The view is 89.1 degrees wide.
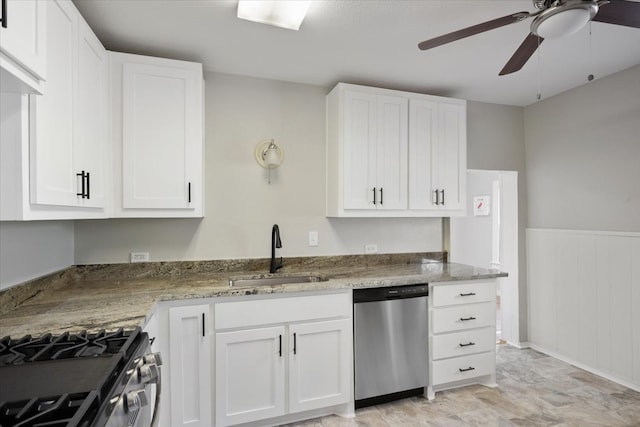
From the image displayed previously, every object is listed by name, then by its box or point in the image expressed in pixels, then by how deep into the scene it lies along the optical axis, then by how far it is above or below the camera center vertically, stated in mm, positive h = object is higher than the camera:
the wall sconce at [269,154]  2539 +506
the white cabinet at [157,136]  2061 +533
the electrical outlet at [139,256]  2388 -288
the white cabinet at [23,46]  847 +476
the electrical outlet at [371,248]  2959 -289
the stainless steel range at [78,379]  787 -466
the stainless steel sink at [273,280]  2403 -485
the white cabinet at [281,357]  1975 -899
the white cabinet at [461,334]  2434 -910
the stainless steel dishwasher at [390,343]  2244 -897
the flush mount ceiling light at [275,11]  1689 +1108
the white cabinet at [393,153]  2588 +531
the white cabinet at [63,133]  1130 +354
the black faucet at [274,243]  2514 -207
